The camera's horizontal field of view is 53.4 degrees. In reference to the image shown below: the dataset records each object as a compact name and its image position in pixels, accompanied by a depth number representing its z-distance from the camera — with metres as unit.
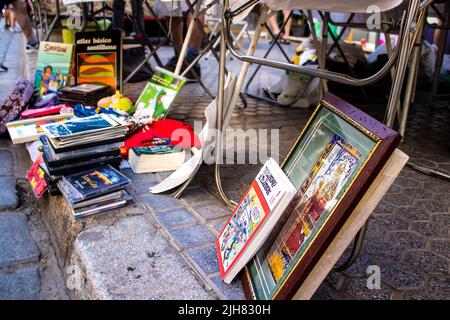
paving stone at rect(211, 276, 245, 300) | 1.35
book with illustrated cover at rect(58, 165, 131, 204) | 1.80
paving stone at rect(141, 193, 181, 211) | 1.93
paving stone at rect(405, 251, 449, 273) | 1.55
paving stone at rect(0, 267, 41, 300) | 1.51
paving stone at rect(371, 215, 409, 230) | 1.85
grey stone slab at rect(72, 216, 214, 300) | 1.35
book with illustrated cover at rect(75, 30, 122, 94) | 3.36
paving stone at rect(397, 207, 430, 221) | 1.93
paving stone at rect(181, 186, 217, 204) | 2.04
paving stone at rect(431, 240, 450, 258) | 1.67
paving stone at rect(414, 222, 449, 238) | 1.80
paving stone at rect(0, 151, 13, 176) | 2.47
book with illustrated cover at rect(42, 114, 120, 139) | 1.95
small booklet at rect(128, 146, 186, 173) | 2.29
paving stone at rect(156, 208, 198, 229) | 1.79
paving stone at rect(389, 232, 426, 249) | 1.70
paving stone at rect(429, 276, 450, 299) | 1.41
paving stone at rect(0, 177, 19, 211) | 2.10
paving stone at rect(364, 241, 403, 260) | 1.62
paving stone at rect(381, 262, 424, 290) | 1.45
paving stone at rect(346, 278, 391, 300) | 1.38
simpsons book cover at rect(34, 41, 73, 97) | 3.41
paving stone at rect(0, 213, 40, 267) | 1.71
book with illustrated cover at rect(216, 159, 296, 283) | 1.23
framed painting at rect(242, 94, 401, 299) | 1.08
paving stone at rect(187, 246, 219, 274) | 1.49
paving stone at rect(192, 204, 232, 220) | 1.89
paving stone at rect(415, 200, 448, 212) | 2.02
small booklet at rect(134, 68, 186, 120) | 2.96
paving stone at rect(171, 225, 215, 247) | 1.65
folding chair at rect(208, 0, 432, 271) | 1.08
